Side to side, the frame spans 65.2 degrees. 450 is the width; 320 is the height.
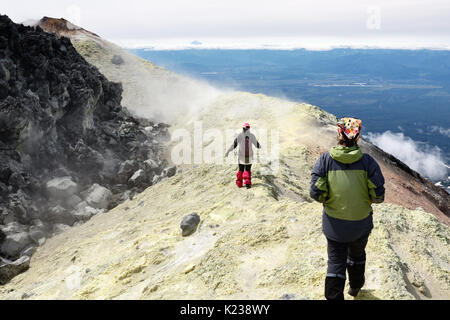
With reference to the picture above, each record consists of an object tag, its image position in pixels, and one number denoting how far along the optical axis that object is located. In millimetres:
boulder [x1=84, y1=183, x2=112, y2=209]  20631
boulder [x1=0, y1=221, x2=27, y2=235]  16188
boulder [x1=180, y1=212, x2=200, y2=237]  11320
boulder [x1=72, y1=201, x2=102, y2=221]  19312
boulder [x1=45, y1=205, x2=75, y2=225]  19047
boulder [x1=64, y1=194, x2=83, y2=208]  20422
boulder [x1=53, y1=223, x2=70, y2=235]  18066
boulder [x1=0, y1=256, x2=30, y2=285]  13320
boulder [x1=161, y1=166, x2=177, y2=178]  23516
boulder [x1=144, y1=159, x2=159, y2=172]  25422
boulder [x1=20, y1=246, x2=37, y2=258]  15484
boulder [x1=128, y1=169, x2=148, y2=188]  23391
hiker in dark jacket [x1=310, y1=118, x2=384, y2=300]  5750
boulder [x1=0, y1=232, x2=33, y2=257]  15375
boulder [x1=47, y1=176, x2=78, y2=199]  20641
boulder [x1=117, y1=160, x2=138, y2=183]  24406
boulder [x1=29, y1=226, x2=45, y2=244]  16800
